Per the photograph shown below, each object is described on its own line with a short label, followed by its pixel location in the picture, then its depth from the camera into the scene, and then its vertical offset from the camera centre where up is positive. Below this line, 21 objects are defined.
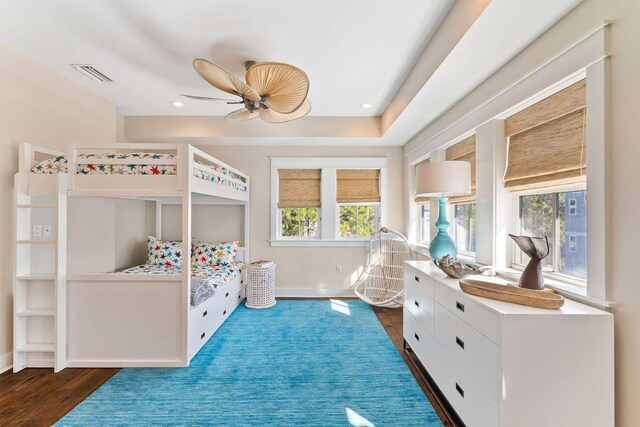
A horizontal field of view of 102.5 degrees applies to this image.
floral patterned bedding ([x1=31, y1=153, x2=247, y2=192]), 2.11 +0.41
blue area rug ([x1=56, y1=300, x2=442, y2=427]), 1.59 -1.24
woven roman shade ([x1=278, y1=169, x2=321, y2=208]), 4.02 +0.46
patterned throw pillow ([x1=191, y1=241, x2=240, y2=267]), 3.48 -0.52
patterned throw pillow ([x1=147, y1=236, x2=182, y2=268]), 3.39 -0.49
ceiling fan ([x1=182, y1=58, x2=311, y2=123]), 1.81 +1.02
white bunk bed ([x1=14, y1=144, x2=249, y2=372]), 2.08 -0.66
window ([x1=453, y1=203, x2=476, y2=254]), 2.52 -0.11
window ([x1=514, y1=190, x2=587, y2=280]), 1.44 -0.06
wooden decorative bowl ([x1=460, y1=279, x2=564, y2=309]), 1.18 -0.38
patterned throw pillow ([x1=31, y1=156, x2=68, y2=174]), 2.17 +0.42
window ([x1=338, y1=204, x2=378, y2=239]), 4.07 -0.06
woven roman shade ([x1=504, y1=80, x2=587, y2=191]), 1.38 +0.46
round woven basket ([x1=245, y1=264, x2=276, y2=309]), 3.45 -0.97
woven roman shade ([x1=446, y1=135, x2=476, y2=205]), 2.32 +0.59
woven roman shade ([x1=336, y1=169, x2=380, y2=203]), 4.02 +0.46
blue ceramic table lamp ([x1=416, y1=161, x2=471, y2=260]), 1.98 +0.26
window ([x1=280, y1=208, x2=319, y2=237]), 4.09 -0.08
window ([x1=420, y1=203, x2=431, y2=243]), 3.49 -0.08
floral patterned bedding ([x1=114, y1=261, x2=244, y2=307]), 2.39 -0.68
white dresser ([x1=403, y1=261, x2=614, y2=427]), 1.10 -0.65
